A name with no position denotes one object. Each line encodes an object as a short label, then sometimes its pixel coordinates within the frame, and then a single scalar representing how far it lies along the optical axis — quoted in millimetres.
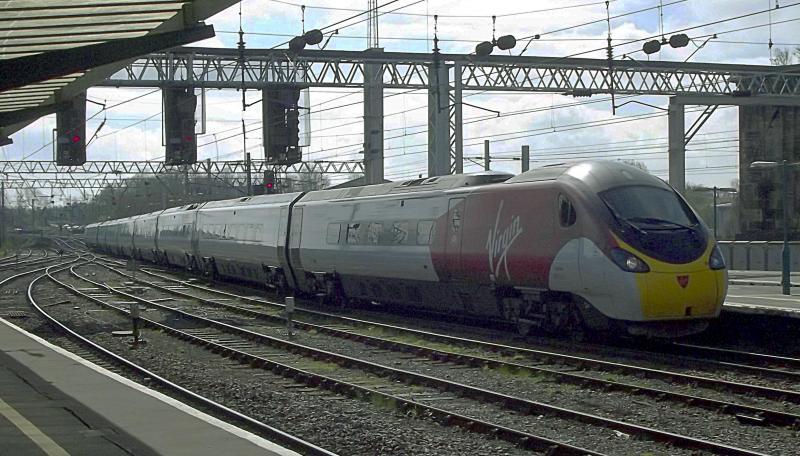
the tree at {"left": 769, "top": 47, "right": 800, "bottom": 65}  74312
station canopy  14570
